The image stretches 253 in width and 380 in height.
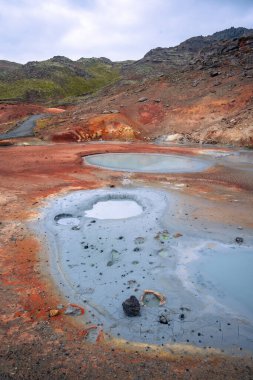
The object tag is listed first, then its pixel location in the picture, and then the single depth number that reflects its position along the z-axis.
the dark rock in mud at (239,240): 9.23
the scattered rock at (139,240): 9.30
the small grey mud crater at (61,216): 11.26
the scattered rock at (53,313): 6.38
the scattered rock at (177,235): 9.57
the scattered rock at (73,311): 6.46
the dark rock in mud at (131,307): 6.34
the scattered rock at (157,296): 6.75
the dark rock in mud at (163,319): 6.16
